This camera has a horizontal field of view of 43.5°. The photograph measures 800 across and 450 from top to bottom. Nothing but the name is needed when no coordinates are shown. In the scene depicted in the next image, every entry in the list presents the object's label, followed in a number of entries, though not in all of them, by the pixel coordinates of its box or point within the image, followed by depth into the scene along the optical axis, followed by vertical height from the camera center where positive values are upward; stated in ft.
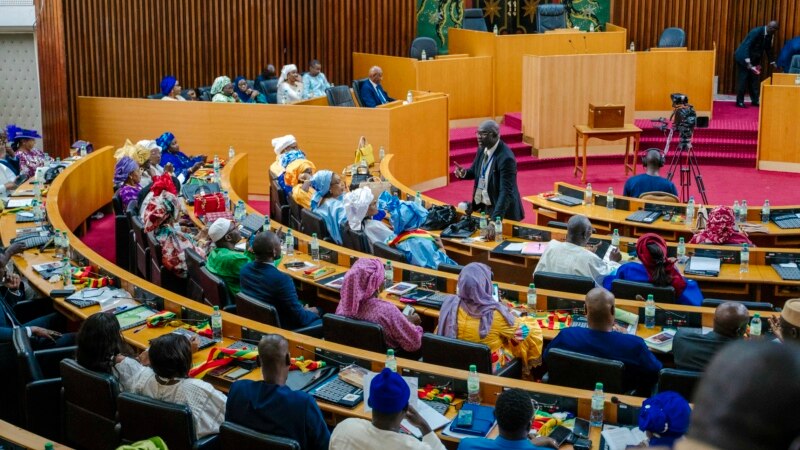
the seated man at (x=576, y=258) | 23.17 -4.40
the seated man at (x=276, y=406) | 14.15 -4.77
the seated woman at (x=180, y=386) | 15.14 -4.82
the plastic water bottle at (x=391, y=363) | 16.29 -4.76
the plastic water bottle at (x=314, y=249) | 25.85 -4.65
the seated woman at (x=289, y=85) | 46.47 -0.87
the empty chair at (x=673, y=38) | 54.95 +1.55
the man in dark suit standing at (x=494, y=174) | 27.66 -2.98
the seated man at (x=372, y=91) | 45.47 -1.11
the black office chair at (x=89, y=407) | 15.67 -5.42
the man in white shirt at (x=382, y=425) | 12.64 -4.53
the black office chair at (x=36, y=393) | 17.01 -5.49
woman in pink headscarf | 18.95 -4.53
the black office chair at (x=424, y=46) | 53.26 +1.07
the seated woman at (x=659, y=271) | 21.43 -4.38
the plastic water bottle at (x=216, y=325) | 19.15 -4.88
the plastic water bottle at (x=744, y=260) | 24.86 -4.73
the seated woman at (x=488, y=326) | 18.07 -4.65
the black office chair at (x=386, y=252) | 25.27 -4.68
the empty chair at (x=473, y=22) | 56.80 +2.49
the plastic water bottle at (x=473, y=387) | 15.98 -5.05
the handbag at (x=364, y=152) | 37.70 -3.19
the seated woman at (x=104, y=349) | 16.01 -4.47
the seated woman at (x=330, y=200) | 29.13 -3.91
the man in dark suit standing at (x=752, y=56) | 55.01 +0.58
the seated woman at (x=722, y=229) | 26.55 -4.26
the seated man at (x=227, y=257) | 23.17 -4.38
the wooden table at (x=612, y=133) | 44.14 -2.89
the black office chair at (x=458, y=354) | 17.07 -4.91
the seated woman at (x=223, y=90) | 43.86 -1.04
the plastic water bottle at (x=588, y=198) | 31.94 -4.15
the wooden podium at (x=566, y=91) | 47.24 -1.15
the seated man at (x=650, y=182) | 31.99 -3.67
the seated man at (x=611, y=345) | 17.12 -4.72
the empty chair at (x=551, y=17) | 54.70 +2.66
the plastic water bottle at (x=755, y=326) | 19.16 -4.91
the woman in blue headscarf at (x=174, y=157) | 37.80 -3.41
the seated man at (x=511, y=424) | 12.17 -4.31
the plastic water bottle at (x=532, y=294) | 21.06 -4.72
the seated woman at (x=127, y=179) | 31.45 -3.69
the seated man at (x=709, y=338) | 16.49 -4.57
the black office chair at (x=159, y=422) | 14.44 -5.15
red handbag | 30.04 -4.09
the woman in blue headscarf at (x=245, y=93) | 46.03 -1.22
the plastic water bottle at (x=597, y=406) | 15.17 -5.09
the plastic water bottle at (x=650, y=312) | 20.11 -4.87
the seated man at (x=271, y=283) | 20.75 -4.46
